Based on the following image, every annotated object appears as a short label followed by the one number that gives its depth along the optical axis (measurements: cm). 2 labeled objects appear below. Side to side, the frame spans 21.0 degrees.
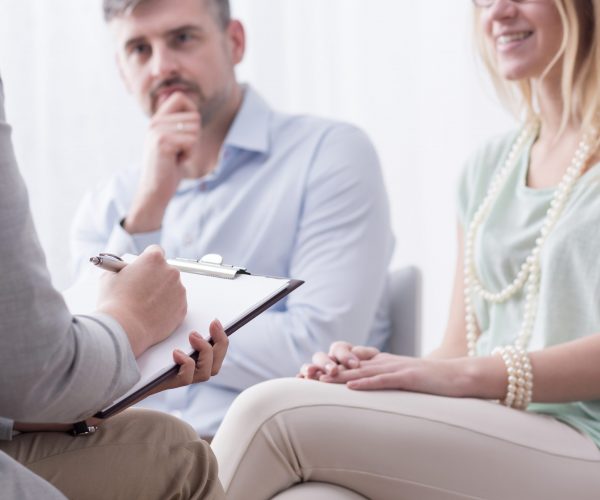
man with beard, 228
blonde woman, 173
